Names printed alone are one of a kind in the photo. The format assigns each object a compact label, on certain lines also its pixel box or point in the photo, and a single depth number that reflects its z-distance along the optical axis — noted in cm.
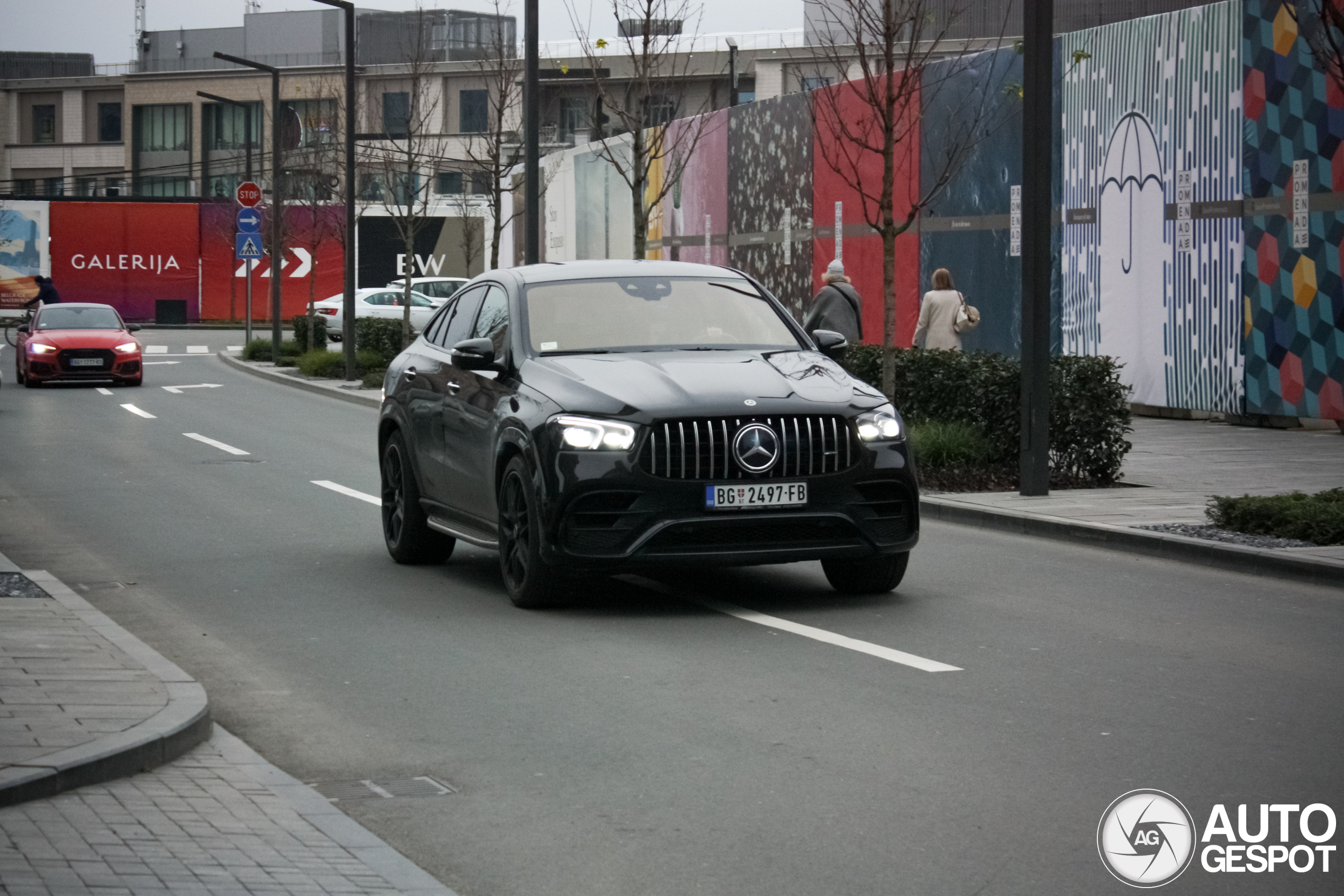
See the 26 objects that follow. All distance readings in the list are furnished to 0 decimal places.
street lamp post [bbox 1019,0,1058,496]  1436
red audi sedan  3225
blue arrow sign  4084
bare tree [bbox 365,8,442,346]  3459
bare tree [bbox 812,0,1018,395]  1725
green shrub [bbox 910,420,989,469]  1541
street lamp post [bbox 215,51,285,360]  3950
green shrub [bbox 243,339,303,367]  4156
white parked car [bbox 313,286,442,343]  4822
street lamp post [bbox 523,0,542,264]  2459
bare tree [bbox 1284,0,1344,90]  1148
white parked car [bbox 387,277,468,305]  5041
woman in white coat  2127
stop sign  4169
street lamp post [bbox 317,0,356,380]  3177
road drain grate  605
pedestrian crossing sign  4041
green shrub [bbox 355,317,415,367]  3569
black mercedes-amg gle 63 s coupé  905
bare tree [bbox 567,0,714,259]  2600
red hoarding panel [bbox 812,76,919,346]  2886
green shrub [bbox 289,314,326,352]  3958
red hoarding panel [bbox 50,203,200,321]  7594
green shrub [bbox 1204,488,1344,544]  1128
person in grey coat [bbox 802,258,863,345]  1978
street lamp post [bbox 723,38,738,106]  5506
